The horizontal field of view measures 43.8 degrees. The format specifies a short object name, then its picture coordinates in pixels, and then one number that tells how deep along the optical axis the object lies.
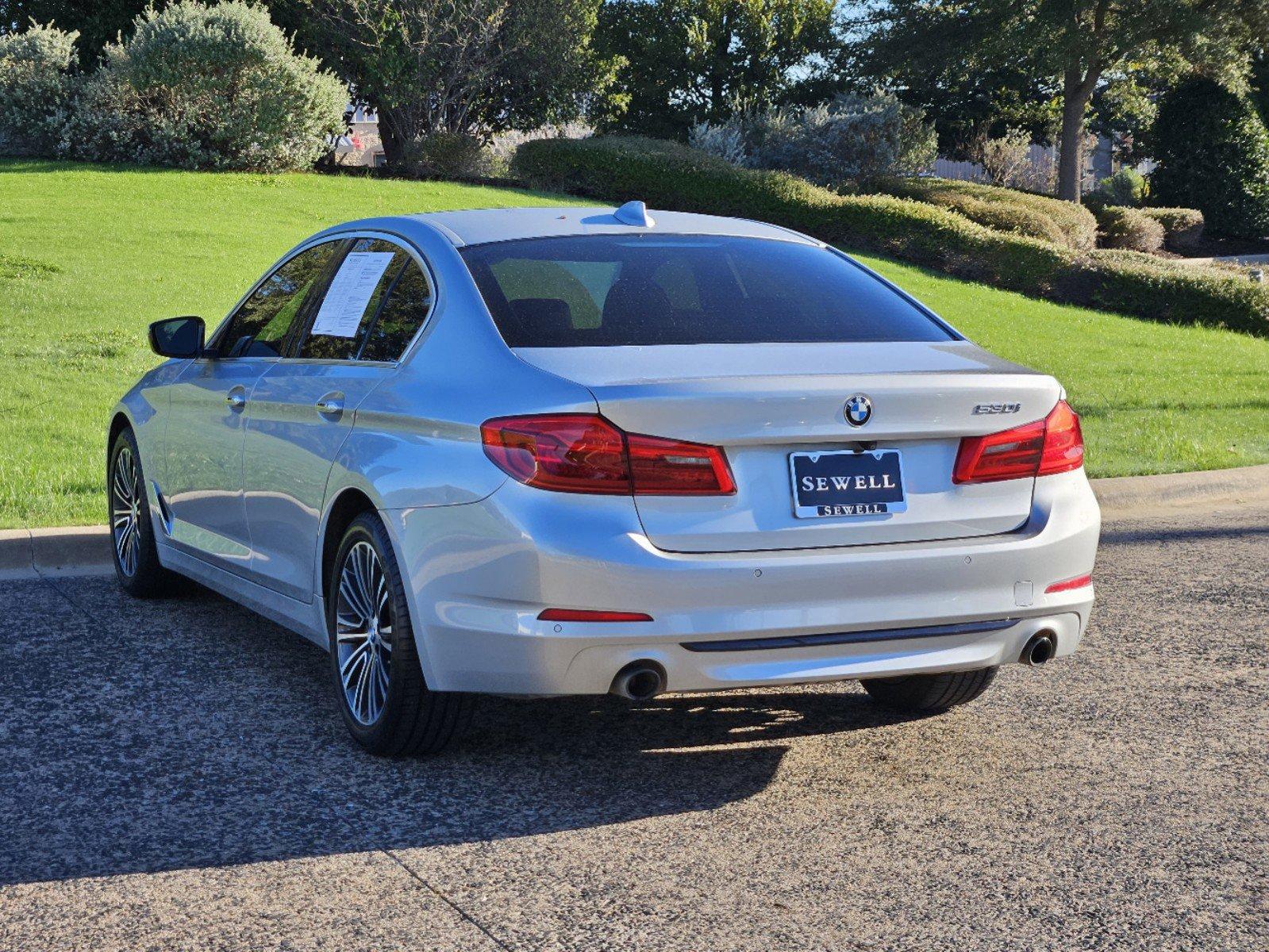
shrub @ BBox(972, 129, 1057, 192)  44.97
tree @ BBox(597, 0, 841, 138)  42.75
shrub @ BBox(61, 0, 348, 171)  24.05
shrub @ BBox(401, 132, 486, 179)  28.05
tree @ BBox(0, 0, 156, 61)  32.22
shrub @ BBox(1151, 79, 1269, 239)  41.88
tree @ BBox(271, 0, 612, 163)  29.34
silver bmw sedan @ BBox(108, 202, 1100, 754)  3.98
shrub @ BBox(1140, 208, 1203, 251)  37.09
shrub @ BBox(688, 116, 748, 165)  33.16
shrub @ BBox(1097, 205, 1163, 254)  34.09
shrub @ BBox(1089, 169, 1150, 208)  45.31
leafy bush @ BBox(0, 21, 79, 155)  24.56
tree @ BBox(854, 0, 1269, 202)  35.16
